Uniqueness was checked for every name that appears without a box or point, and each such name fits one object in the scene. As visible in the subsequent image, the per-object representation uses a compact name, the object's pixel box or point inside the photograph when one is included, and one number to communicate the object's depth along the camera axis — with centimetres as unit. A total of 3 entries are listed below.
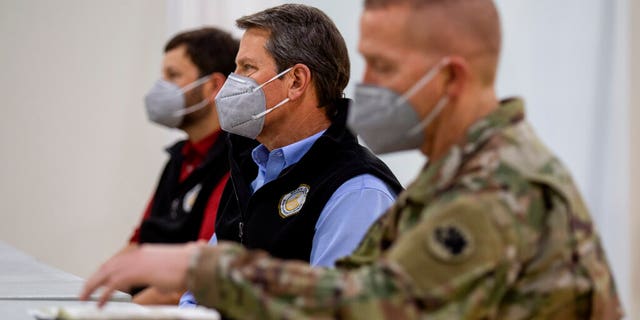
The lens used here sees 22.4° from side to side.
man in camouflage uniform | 197
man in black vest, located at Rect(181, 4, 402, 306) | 360
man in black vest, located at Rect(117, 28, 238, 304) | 570
